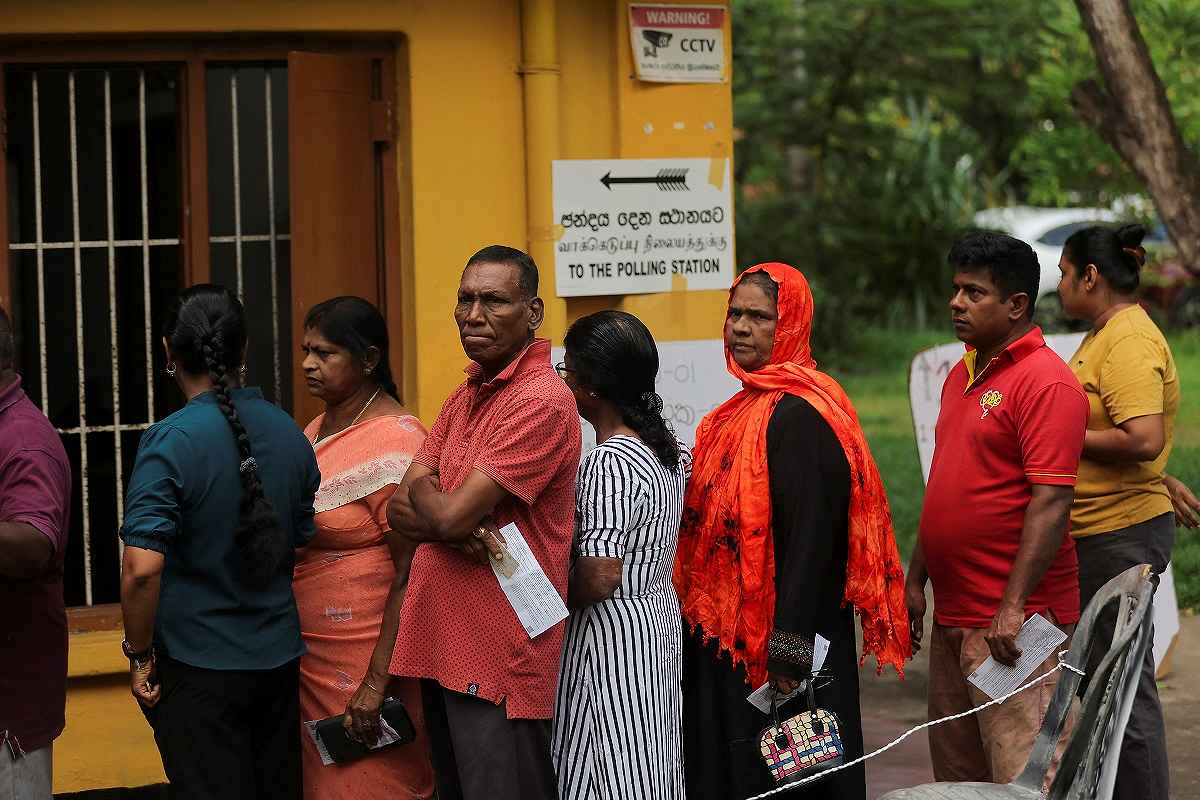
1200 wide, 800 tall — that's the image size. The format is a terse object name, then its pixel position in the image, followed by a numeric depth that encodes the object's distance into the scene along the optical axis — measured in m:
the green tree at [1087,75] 15.95
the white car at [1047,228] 19.97
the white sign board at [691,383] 5.92
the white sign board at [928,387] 7.19
